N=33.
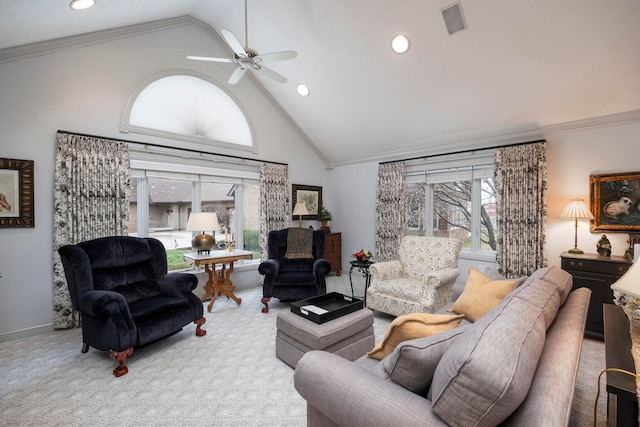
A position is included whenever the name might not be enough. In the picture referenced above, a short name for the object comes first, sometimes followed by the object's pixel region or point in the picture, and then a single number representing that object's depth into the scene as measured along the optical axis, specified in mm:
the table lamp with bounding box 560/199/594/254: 3389
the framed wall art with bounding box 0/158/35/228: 3035
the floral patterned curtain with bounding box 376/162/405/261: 5266
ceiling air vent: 2923
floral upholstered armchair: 3213
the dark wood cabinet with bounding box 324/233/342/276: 5910
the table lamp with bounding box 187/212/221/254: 3738
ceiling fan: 2659
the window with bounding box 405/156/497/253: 4578
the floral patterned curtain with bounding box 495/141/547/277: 3805
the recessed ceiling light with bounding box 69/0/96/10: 2589
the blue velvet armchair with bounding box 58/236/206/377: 2471
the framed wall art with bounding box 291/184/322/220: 5781
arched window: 4000
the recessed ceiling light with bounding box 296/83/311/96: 4738
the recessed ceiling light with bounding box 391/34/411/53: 3406
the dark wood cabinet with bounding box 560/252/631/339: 3055
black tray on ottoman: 2408
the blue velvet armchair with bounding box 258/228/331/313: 3986
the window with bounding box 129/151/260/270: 4109
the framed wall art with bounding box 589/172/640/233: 3305
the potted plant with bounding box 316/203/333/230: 6102
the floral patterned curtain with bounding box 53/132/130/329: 3309
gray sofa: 850
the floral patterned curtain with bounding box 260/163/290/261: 5199
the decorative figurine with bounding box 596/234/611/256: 3307
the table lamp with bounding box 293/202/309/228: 5363
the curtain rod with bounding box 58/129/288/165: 3486
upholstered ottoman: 2273
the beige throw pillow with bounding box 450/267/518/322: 2043
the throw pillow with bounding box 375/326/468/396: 1115
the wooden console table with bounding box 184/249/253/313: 3915
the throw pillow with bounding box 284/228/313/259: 4496
